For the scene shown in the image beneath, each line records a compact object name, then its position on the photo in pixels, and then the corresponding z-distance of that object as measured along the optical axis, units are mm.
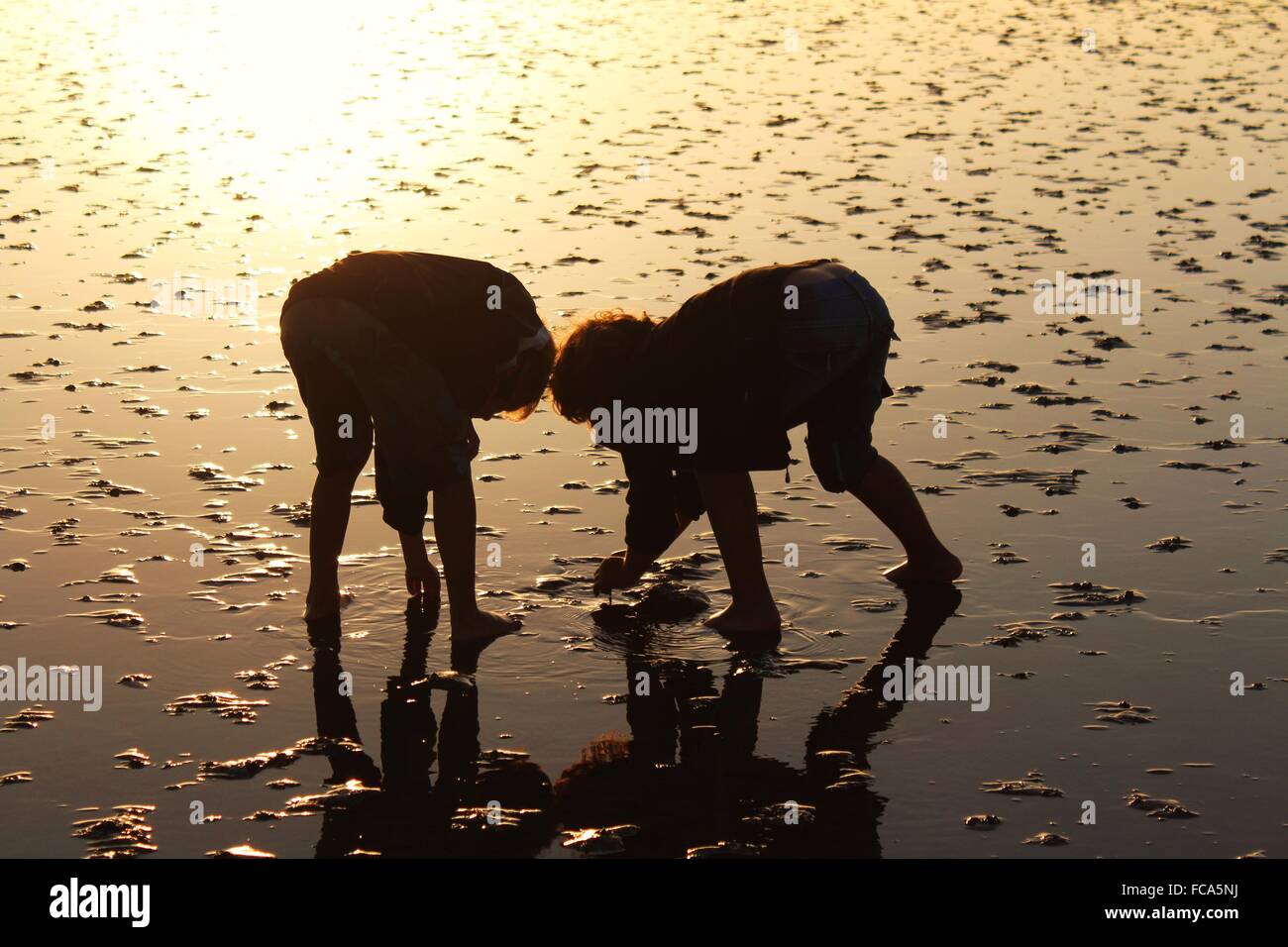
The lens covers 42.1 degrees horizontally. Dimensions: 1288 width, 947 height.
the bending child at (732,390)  5941
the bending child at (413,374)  5824
